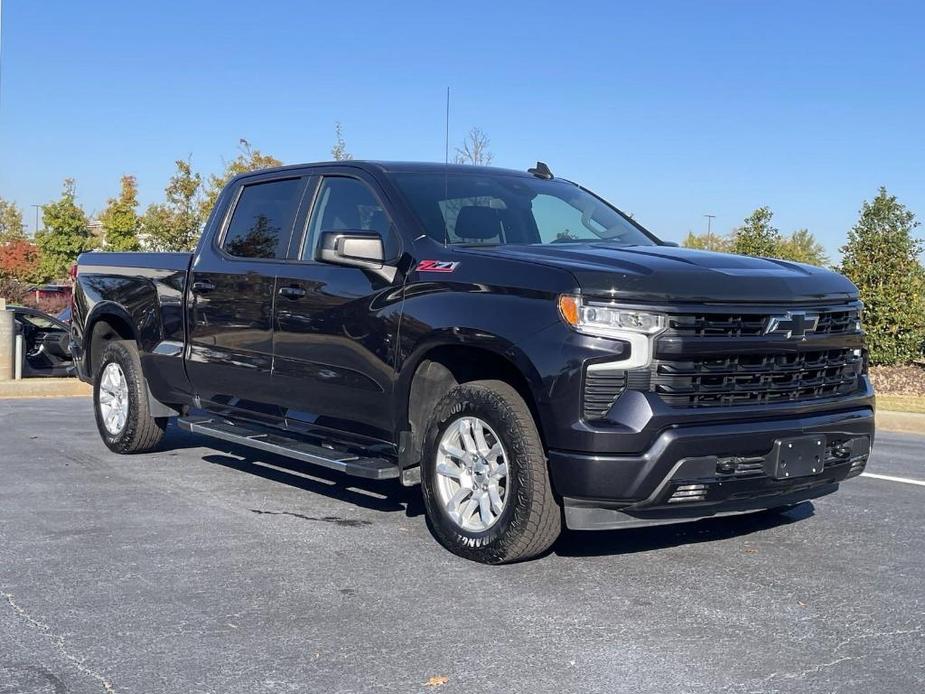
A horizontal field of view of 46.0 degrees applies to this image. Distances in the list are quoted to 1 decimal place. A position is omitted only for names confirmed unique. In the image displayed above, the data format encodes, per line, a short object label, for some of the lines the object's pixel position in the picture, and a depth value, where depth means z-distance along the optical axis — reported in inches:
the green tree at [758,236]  830.5
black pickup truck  186.4
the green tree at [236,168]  1123.9
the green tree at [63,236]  1691.7
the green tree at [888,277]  693.9
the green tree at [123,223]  1430.9
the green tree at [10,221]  2262.4
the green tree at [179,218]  1169.4
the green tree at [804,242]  1529.3
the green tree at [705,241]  2160.2
